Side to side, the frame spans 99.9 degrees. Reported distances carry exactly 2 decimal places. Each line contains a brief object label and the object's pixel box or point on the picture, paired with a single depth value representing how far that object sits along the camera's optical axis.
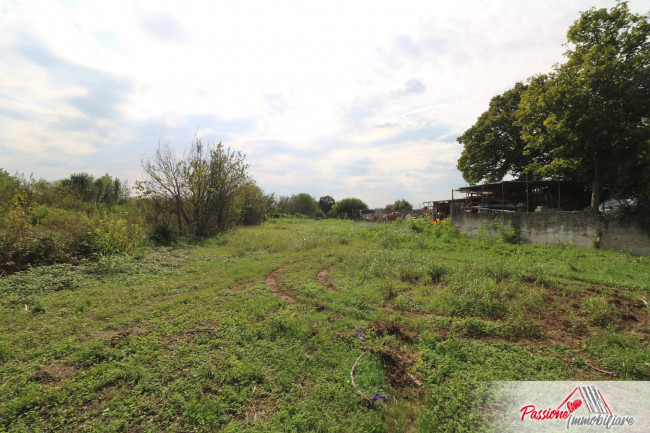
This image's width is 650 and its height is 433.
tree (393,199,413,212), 62.28
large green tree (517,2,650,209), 9.32
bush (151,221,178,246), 12.29
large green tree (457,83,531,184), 19.52
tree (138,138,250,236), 14.40
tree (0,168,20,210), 11.74
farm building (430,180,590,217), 15.79
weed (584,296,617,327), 4.18
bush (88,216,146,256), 8.33
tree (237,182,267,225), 25.11
